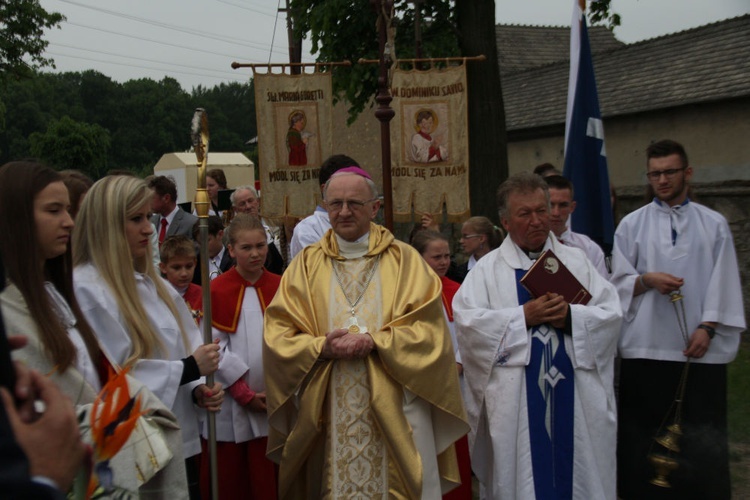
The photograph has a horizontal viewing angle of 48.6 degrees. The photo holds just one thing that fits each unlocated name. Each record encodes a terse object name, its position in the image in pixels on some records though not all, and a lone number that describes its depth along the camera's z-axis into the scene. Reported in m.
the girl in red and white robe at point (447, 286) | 4.89
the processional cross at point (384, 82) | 6.73
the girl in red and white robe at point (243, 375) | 4.56
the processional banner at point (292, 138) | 8.58
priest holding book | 4.22
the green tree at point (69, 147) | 35.91
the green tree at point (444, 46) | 11.11
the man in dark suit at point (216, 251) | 6.37
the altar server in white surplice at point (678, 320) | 4.93
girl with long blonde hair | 3.41
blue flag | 6.21
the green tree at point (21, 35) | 21.97
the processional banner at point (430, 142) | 8.30
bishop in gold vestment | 3.92
